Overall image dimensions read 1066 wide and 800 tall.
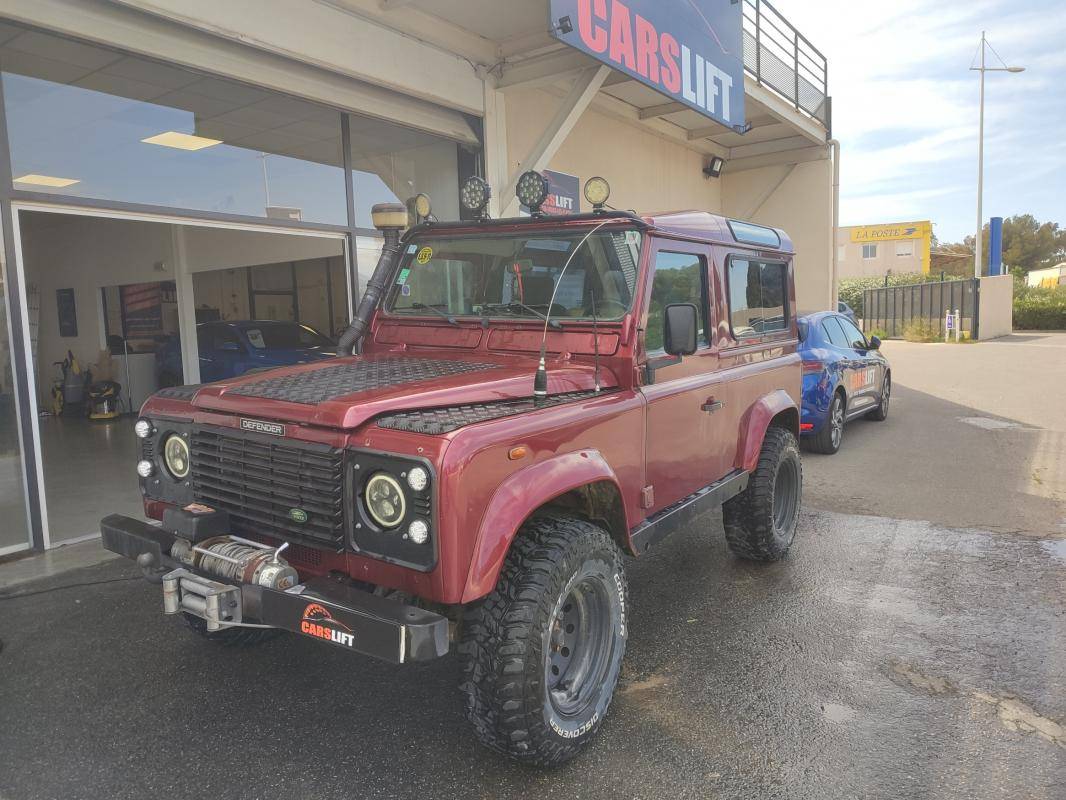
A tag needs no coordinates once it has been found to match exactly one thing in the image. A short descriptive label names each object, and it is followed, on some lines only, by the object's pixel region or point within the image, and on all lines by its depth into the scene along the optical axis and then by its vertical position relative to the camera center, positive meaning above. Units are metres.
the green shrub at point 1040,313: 29.64 -0.53
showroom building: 5.16 +1.84
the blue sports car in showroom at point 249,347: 11.05 -0.30
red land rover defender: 2.31 -0.50
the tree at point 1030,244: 62.75 +4.80
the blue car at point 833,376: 7.92 -0.78
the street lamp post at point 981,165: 27.80 +5.19
